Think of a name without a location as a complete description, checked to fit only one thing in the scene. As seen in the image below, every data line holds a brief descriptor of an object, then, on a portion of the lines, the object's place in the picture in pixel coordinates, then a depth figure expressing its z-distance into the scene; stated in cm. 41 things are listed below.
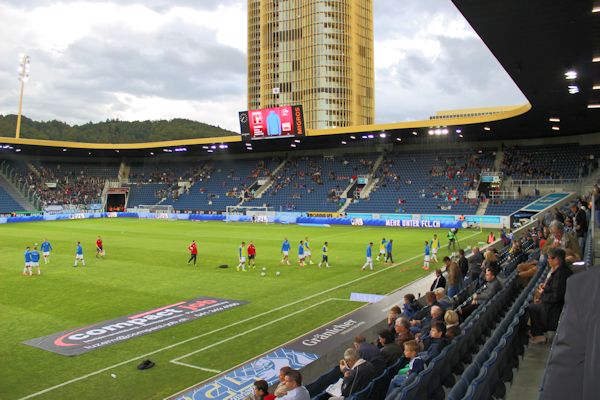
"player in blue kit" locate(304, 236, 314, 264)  2706
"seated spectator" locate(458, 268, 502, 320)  1012
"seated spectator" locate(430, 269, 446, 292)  1412
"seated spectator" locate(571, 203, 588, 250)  1608
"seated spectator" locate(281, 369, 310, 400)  612
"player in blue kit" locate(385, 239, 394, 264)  2665
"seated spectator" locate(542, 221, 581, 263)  1002
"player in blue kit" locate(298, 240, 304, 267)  2623
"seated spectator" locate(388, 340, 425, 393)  639
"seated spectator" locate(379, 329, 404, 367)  740
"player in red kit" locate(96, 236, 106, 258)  2944
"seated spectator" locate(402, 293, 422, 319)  1122
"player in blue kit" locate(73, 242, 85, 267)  2613
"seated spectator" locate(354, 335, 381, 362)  713
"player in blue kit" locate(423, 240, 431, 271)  2507
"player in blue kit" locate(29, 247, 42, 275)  2350
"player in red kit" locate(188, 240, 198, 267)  2683
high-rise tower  13275
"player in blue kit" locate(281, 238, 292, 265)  2675
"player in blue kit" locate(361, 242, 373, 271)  2447
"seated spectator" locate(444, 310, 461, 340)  764
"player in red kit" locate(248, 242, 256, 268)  2589
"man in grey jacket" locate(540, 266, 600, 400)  216
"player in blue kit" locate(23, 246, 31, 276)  2353
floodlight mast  6506
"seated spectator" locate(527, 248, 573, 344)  766
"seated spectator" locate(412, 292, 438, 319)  1063
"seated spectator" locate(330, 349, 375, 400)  648
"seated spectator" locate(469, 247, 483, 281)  1534
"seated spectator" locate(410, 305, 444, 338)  865
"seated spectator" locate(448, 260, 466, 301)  1383
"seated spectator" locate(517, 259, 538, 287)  1209
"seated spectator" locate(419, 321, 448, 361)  705
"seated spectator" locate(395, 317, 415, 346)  789
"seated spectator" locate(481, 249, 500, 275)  1267
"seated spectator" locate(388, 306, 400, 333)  946
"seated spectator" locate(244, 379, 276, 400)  660
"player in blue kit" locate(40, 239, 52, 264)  2676
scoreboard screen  5291
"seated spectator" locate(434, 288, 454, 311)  1062
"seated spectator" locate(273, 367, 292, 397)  627
